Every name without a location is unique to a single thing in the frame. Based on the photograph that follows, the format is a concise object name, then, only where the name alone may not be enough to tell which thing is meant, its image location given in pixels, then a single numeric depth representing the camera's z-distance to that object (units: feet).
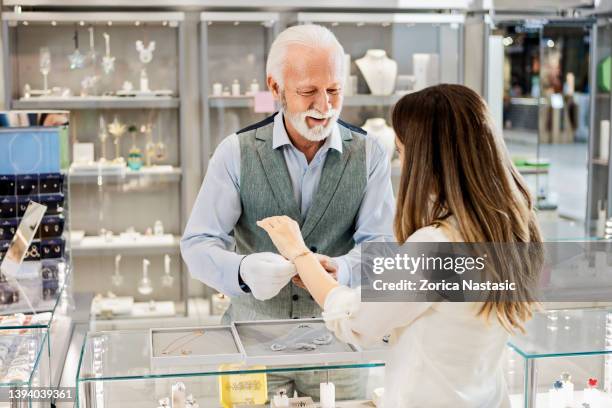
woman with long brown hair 5.31
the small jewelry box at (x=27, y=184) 10.74
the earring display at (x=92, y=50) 18.49
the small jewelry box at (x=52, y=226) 10.71
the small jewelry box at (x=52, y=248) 10.76
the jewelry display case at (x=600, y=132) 19.94
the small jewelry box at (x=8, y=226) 10.59
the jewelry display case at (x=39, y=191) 10.12
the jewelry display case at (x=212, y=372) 6.32
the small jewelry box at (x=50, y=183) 10.85
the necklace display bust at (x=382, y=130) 19.03
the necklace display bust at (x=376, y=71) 19.36
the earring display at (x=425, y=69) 19.54
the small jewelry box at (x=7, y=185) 10.68
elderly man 8.29
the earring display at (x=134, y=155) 19.08
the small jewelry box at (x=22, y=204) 10.64
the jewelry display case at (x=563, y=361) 6.60
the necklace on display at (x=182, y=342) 6.57
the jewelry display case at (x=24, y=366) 6.91
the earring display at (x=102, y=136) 18.94
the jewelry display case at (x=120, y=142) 18.58
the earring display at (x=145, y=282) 19.39
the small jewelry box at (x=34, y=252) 10.68
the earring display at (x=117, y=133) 19.02
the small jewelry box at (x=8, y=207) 10.59
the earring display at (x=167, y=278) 19.45
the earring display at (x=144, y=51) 18.97
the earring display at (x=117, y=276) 19.17
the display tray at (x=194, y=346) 6.42
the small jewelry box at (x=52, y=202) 10.79
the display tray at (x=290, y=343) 6.45
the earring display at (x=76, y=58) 18.63
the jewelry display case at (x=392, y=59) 19.21
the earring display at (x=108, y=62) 18.76
